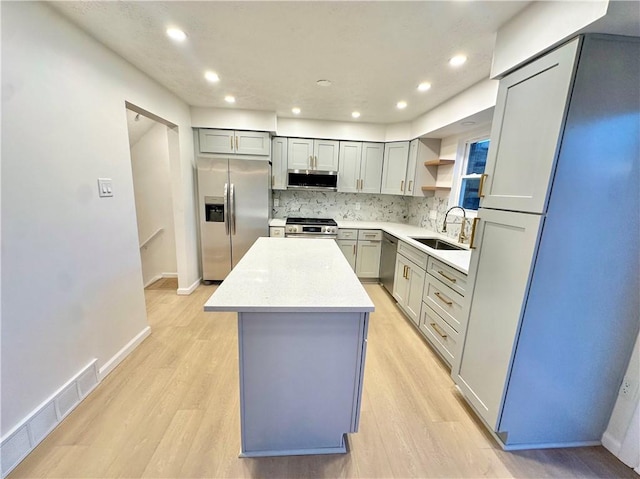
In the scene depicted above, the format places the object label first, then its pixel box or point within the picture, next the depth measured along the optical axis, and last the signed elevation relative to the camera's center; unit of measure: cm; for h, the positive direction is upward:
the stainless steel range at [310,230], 371 -46
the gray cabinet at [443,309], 194 -87
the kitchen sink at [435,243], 297 -47
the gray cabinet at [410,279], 259 -85
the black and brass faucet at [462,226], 280 -24
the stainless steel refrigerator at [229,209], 340 -20
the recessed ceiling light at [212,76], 231 +107
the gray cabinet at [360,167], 389 +51
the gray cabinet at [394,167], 377 +52
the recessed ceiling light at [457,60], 185 +106
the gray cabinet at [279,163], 379 +49
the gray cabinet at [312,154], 381 +66
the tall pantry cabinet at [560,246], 112 -18
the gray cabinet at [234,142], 343 +70
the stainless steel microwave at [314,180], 382 +26
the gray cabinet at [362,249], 381 -72
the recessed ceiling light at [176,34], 167 +104
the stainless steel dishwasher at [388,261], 336 -82
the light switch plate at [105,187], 180 +0
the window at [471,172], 293 +40
